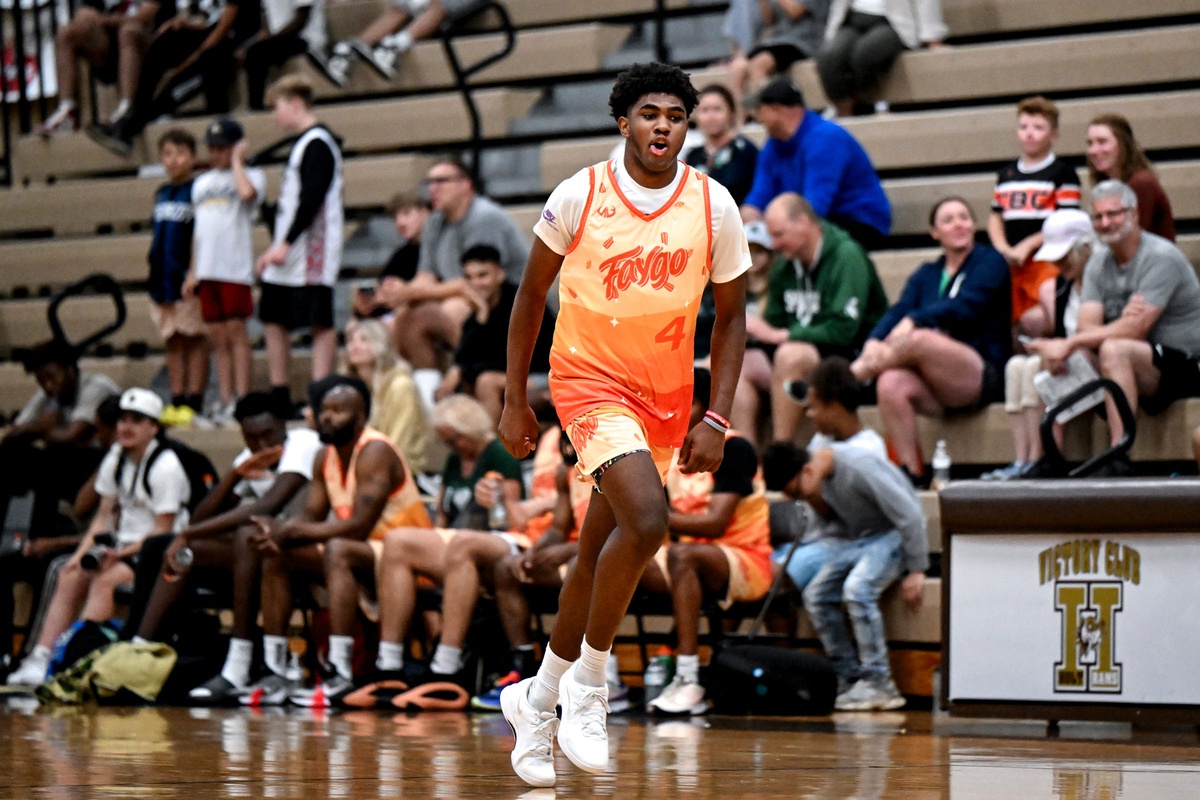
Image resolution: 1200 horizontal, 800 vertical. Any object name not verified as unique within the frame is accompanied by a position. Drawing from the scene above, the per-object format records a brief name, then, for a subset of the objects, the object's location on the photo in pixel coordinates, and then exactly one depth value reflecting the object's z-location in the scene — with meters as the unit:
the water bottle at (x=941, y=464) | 16.64
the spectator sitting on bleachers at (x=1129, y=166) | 16.73
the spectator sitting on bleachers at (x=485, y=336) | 18.77
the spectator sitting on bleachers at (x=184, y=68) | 26.39
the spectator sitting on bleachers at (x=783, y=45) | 21.25
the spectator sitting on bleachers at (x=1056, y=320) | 16.27
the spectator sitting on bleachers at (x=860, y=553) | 15.17
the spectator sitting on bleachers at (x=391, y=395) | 19.48
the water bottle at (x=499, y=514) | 17.55
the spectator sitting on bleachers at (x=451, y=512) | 16.44
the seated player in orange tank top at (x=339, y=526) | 16.73
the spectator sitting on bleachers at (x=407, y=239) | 21.41
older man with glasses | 15.52
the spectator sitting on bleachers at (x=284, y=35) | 25.47
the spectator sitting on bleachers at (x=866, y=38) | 20.83
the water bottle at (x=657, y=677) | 15.52
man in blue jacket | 18.47
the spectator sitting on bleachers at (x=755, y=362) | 17.64
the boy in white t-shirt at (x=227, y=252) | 21.80
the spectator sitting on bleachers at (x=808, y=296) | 17.08
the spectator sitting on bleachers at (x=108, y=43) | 26.69
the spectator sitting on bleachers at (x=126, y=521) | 19.08
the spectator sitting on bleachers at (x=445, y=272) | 20.08
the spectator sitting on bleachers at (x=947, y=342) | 16.69
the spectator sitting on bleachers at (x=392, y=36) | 25.45
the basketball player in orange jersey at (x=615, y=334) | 9.53
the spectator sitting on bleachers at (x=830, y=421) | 15.56
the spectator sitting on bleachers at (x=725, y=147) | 19.50
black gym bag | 14.84
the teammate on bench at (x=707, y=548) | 15.19
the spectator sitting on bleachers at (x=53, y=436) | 20.80
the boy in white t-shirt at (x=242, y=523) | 17.31
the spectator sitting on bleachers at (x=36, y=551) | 20.09
